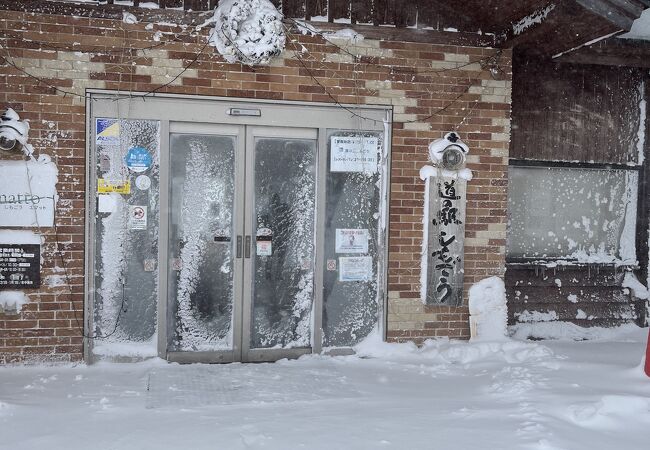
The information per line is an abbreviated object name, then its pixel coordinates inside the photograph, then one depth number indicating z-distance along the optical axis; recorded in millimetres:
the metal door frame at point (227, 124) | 5551
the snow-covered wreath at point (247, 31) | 5520
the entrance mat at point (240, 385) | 4746
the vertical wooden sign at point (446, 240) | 6133
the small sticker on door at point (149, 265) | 5688
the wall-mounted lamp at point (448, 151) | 6109
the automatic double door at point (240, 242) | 5770
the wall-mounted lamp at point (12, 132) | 5270
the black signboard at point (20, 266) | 5387
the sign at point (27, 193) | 5375
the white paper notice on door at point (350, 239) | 6070
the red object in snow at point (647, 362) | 4969
